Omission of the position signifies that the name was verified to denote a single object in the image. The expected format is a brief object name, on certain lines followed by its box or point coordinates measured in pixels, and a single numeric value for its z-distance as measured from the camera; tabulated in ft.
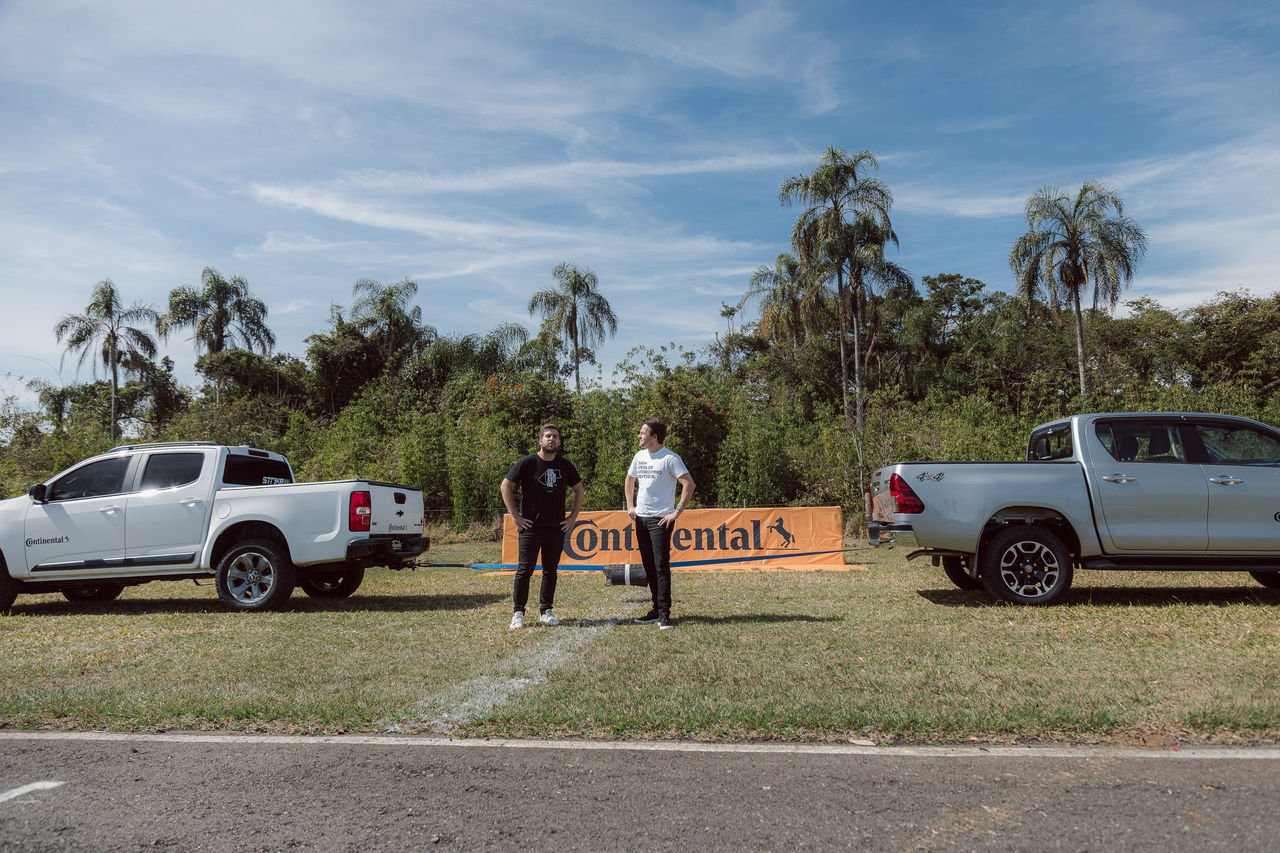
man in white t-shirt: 24.31
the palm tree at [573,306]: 139.95
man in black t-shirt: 25.02
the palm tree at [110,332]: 119.14
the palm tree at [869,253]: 114.93
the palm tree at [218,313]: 141.90
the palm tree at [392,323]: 143.24
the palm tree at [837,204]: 113.29
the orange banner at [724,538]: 45.14
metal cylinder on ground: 30.14
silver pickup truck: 27.48
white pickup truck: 30.63
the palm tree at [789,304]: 137.39
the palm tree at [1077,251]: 98.80
